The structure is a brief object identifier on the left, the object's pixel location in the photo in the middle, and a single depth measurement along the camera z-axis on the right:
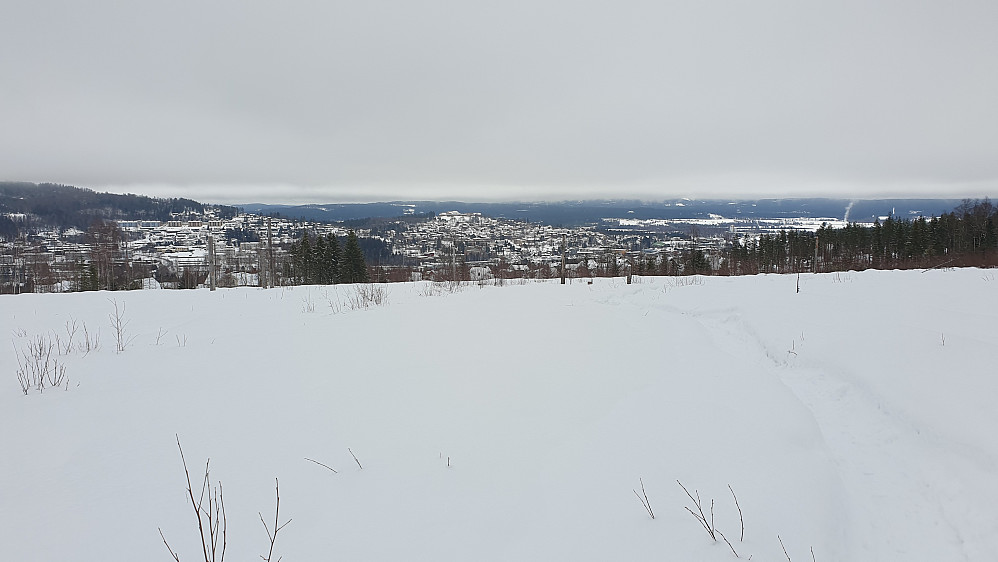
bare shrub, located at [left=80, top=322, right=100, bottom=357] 4.86
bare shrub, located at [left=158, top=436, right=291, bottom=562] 1.59
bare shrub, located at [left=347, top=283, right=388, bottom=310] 9.22
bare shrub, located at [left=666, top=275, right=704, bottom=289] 13.06
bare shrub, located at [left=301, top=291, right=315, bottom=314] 8.62
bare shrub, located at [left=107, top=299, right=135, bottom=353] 5.02
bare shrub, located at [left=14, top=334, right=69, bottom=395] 3.46
